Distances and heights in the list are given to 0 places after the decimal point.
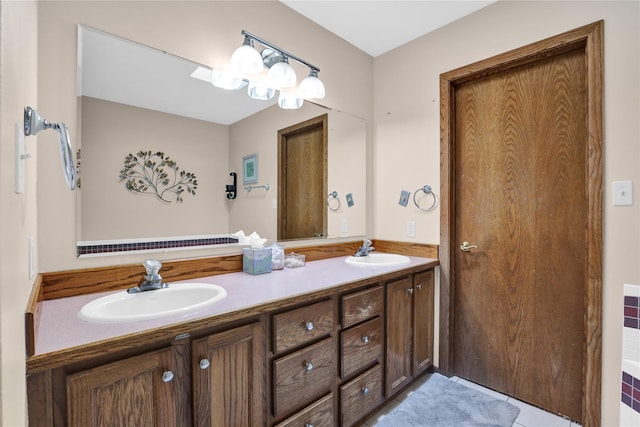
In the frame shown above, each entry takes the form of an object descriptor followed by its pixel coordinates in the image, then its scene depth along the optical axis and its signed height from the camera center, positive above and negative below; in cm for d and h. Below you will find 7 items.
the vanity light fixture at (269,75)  157 +78
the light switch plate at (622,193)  138 +8
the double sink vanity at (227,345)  79 -46
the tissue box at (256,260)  158 -26
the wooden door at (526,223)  159 -7
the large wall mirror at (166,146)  127 +33
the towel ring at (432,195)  208 +9
